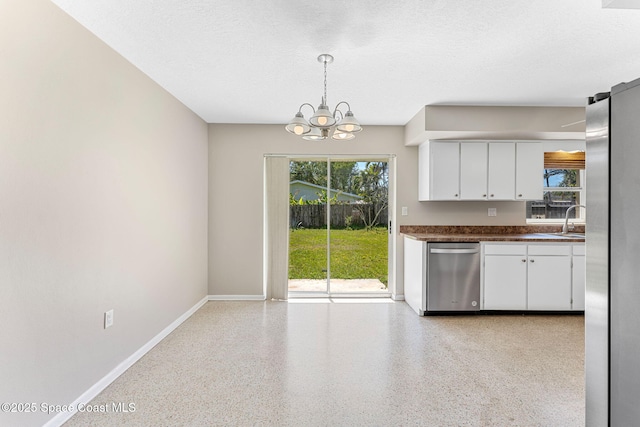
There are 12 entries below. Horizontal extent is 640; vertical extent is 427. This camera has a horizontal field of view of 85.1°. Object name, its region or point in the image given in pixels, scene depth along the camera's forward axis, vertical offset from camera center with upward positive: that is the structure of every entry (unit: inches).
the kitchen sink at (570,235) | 164.2 -14.4
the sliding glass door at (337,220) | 195.9 -7.4
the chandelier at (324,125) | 97.7 +24.2
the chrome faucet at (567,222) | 178.2 -8.2
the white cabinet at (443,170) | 171.0 +18.0
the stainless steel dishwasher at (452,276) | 159.8 -32.0
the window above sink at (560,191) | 181.2 +8.0
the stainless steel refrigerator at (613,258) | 37.4 -6.0
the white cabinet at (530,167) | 172.6 +19.4
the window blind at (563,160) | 180.2 +24.1
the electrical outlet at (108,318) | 96.4 -31.0
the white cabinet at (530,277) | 159.9 -32.6
